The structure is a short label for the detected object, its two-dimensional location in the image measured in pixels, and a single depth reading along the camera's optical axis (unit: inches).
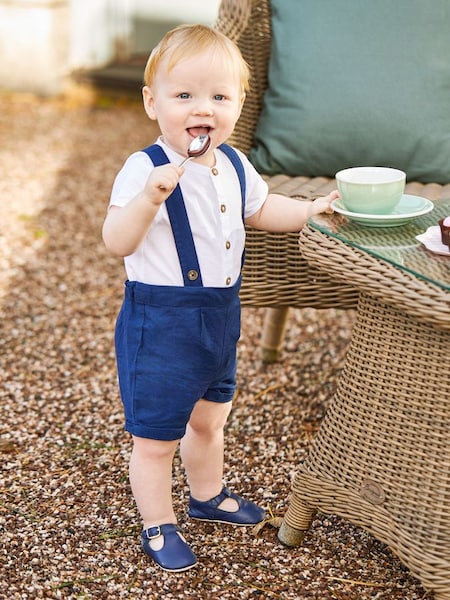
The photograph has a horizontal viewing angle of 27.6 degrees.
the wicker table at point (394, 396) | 58.3
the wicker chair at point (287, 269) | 79.9
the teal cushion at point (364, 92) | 85.0
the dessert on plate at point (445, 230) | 58.2
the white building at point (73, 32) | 202.5
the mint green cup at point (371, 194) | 61.7
